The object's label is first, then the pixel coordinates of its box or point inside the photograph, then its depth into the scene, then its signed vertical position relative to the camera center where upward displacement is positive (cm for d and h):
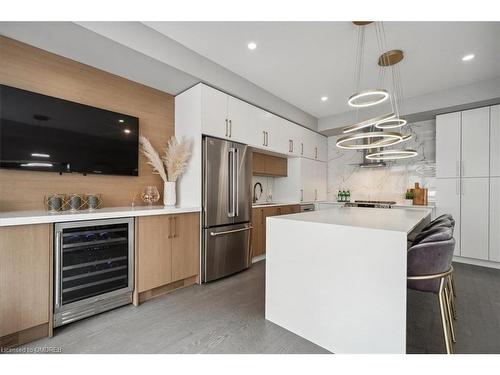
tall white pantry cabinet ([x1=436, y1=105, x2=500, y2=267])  334 +16
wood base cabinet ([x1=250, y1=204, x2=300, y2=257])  356 -67
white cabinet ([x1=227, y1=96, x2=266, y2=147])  309 +93
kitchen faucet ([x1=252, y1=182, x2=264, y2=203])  433 -13
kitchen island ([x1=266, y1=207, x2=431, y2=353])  134 -64
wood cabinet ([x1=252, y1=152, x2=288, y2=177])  398 +40
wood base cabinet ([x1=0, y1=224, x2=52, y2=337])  154 -66
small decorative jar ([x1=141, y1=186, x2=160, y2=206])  274 -12
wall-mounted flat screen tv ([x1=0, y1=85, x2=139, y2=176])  193 +48
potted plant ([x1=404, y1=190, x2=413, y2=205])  424 -17
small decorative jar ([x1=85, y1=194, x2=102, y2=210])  227 -17
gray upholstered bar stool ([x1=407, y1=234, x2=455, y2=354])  138 -49
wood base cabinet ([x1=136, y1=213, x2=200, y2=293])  223 -68
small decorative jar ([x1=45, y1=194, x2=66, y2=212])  201 -16
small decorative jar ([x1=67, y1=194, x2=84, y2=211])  213 -16
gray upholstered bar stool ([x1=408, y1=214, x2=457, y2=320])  184 -34
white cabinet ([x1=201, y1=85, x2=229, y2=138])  276 +93
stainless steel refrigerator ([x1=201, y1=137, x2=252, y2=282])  278 -28
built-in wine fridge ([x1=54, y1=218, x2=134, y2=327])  179 -72
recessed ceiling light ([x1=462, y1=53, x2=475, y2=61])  261 +154
